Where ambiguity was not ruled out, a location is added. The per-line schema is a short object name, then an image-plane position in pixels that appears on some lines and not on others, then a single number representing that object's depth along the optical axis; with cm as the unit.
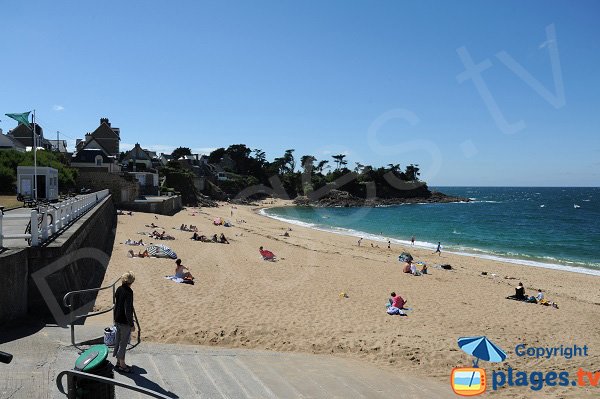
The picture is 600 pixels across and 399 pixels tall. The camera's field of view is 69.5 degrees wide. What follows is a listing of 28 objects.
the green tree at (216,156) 11412
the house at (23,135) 5078
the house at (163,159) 8492
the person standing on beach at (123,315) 607
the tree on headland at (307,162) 13062
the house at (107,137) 5556
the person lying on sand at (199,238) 2476
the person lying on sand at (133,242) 1925
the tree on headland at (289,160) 12626
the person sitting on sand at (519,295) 1608
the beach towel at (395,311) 1256
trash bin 397
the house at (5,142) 3647
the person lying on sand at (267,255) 2058
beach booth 2284
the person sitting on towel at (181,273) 1405
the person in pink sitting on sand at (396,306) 1259
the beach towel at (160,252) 1736
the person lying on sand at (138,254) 1636
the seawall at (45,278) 739
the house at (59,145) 5824
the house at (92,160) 4394
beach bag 696
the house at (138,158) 6551
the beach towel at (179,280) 1376
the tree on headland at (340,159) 13725
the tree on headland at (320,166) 13398
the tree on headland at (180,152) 10581
